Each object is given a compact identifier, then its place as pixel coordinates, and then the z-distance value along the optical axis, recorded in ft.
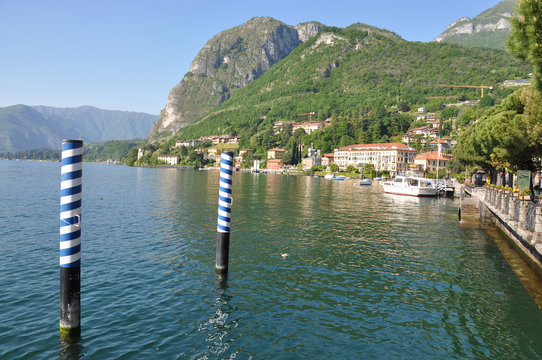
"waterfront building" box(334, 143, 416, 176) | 523.70
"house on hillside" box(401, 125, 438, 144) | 610.65
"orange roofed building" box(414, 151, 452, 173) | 465.88
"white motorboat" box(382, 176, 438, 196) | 205.98
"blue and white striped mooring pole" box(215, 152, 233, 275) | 46.50
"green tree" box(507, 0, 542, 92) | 46.41
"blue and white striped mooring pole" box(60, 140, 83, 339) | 29.45
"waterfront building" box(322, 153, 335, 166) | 598.75
